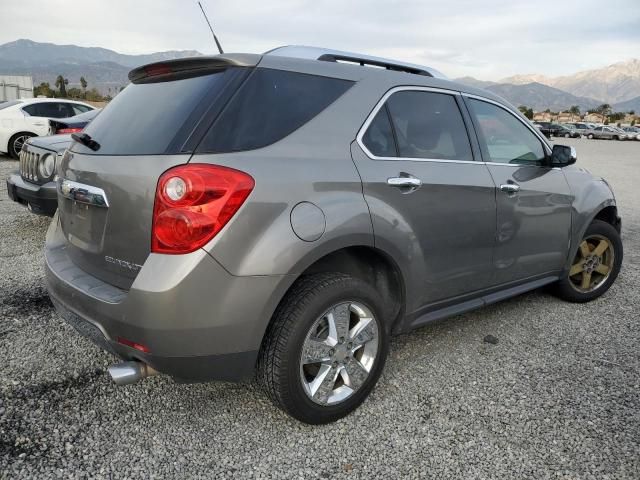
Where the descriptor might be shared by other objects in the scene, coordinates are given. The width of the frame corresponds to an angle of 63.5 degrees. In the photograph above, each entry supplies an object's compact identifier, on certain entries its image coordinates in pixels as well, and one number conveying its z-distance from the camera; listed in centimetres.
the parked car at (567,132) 5194
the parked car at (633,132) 5103
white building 2781
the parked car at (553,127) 5141
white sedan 1190
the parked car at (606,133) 5131
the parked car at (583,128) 5194
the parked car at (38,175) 496
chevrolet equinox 206
